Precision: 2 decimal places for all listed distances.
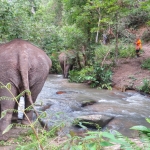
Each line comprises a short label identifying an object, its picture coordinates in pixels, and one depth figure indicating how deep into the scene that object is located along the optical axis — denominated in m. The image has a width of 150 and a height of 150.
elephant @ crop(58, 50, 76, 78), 15.32
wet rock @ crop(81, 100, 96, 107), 7.90
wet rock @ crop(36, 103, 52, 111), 6.90
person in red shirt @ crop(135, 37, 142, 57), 15.66
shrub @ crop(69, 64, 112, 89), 12.55
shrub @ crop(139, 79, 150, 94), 10.86
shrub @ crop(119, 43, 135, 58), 16.36
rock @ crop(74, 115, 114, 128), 5.46
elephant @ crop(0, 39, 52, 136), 4.34
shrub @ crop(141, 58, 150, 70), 13.65
